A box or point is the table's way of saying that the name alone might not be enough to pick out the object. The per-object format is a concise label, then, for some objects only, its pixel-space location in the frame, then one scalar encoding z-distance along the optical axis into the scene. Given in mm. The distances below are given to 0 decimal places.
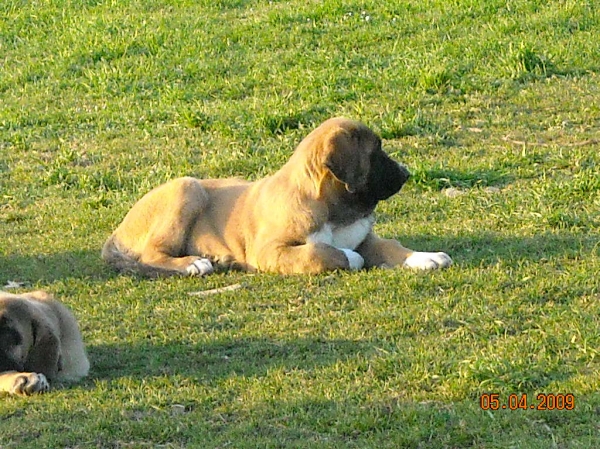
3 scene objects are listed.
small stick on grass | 15844
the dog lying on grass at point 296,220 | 16203
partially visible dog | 12234
